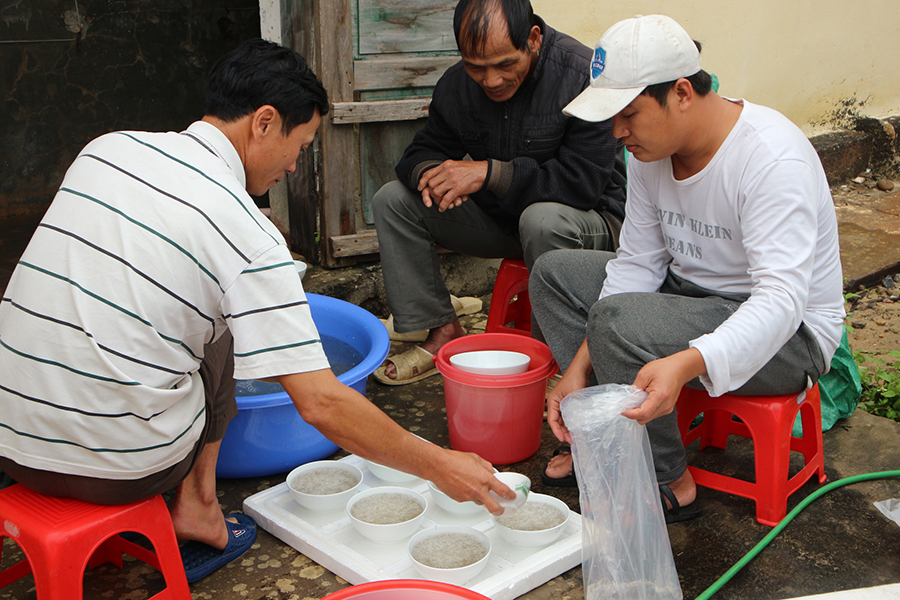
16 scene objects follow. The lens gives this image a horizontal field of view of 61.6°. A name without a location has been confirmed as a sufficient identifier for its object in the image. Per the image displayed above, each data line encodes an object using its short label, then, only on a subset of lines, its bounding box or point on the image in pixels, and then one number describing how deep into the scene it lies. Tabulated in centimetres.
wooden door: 316
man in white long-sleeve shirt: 173
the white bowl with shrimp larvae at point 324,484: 199
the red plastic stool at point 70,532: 143
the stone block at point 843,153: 547
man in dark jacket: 264
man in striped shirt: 139
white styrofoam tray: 176
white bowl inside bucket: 233
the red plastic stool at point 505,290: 296
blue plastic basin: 208
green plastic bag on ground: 240
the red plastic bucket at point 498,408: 222
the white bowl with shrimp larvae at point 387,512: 185
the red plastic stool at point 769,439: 194
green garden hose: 172
